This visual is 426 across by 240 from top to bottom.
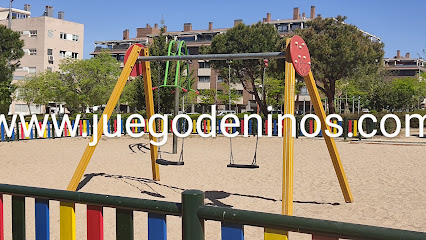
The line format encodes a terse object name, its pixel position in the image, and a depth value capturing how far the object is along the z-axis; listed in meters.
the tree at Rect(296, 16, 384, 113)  30.20
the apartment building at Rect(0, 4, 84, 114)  53.91
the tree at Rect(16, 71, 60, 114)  35.41
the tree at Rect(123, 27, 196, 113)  23.62
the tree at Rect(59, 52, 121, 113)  34.25
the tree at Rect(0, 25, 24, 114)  28.20
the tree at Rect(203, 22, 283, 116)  33.00
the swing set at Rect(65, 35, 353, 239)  5.62
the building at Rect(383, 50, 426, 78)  82.93
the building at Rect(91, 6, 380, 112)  64.94
